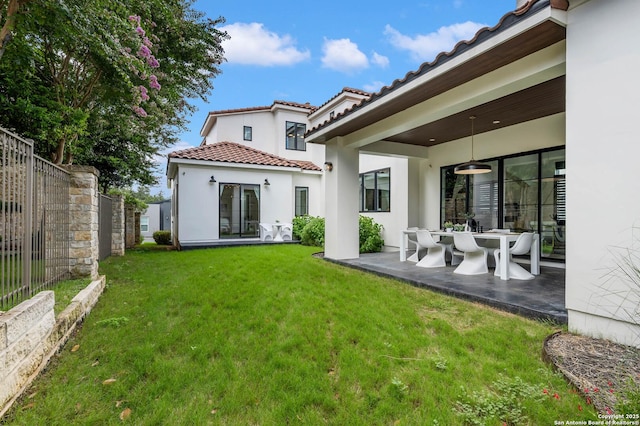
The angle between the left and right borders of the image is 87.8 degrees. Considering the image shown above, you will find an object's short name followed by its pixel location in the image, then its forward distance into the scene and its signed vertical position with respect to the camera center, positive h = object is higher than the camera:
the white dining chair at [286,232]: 14.66 -0.89
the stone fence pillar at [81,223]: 5.80 -0.20
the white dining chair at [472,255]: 6.72 -0.89
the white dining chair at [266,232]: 14.30 -0.86
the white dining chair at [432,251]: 7.72 -0.93
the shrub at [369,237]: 10.80 -0.83
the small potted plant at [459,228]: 7.69 -0.37
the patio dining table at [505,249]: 6.19 -0.73
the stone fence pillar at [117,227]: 10.70 -0.50
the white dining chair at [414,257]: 8.42 -1.17
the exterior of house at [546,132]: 3.31 +1.44
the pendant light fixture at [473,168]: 7.33 +0.99
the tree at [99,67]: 5.45 +3.01
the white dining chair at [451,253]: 8.06 -1.12
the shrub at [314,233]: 12.68 -0.82
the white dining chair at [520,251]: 6.26 -0.75
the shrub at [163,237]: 16.32 -1.27
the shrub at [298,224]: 14.52 -0.54
